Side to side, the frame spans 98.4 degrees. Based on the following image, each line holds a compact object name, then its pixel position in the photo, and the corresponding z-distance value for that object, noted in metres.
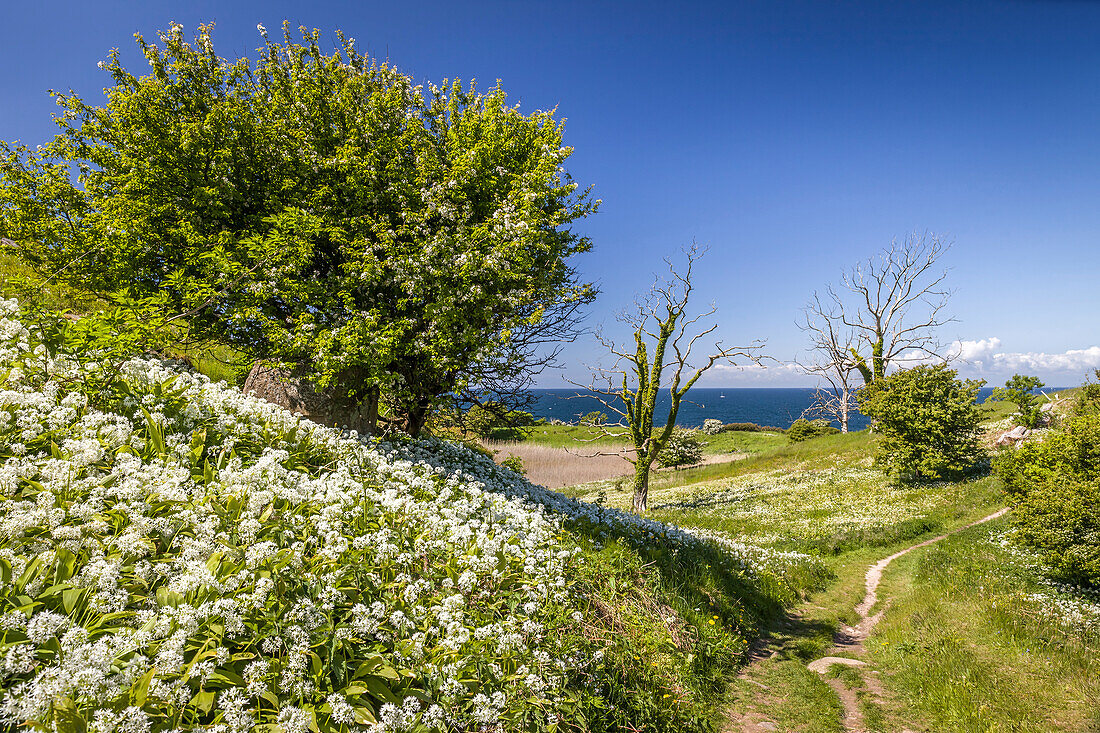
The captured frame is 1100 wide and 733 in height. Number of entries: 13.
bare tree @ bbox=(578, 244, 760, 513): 22.38
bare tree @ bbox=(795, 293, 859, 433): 47.59
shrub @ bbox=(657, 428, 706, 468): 40.94
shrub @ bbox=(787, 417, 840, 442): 52.97
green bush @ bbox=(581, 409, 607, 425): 25.30
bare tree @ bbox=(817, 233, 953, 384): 43.38
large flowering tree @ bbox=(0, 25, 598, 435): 9.41
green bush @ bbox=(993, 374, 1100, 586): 9.81
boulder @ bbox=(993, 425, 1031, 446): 27.15
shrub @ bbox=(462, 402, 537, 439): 13.67
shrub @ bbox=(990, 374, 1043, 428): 30.12
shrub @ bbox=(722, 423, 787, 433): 74.94
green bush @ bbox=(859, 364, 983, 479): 23.53
